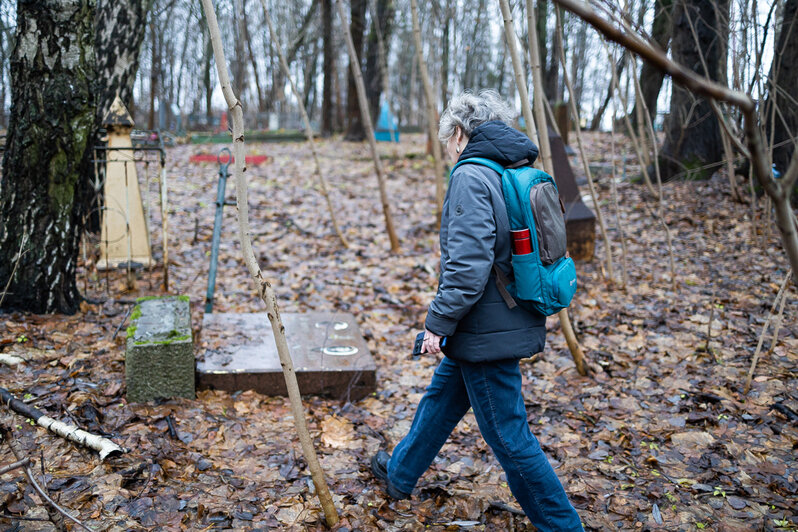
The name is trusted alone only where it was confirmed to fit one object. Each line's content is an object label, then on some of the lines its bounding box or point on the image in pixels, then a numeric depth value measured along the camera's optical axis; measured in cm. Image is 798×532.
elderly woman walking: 224
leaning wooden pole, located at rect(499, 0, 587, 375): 337
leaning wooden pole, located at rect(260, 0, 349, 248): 589
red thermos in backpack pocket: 229
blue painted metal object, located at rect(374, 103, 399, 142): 1688
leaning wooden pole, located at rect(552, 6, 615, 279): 447
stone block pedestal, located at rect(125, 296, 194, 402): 329
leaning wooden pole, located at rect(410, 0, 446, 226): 569
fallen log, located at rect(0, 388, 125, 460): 279
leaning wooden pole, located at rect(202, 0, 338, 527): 207
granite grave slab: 372
